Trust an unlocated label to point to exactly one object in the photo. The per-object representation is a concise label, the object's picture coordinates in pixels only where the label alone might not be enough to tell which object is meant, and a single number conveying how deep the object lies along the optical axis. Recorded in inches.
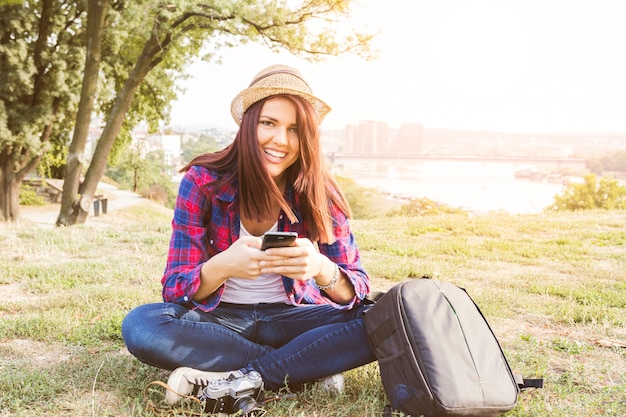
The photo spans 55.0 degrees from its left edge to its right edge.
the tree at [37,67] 567.5
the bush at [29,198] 965.2
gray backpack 95.0
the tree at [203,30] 482.6
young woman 105.2
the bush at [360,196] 1732.3
